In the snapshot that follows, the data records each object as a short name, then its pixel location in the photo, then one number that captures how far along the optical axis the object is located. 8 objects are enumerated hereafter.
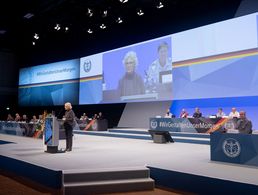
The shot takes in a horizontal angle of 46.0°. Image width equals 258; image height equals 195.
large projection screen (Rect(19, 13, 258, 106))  9.70
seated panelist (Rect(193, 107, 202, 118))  10.25
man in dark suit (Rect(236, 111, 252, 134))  6.58
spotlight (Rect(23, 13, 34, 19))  13.66
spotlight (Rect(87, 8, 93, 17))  12.22
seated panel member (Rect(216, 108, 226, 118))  9.75
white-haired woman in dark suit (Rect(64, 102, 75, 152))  6.82
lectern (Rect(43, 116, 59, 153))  6.70
